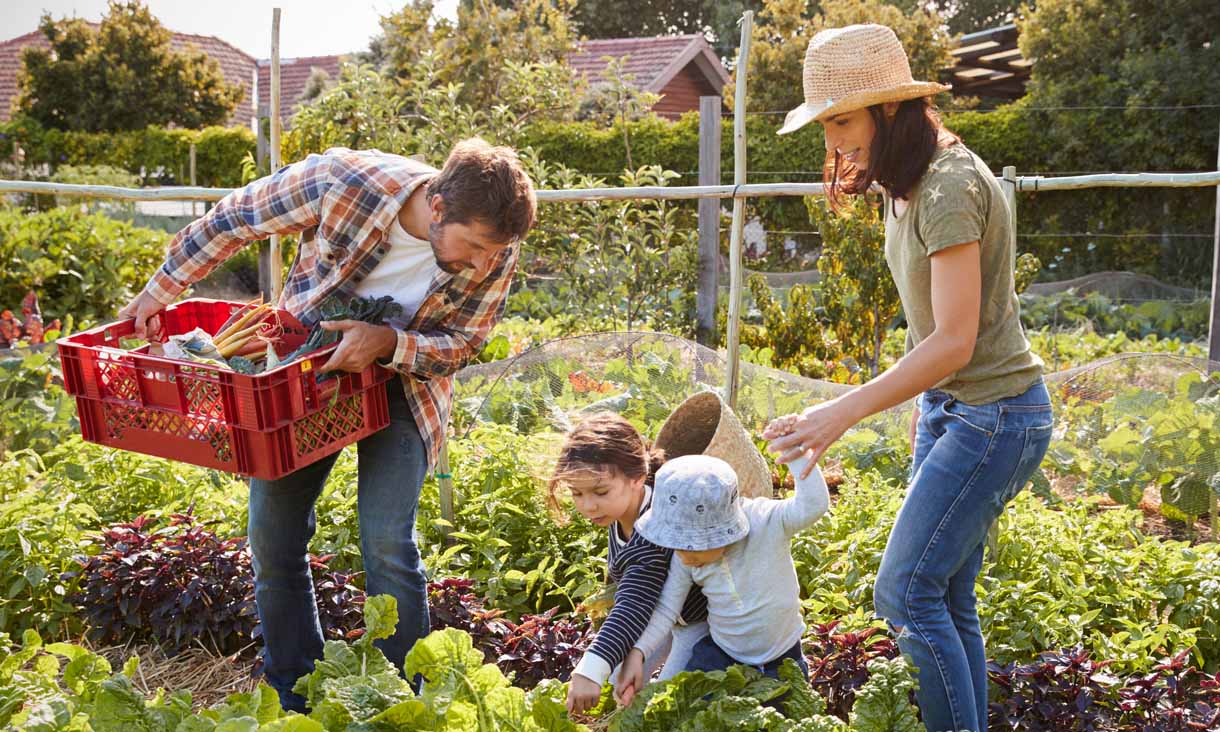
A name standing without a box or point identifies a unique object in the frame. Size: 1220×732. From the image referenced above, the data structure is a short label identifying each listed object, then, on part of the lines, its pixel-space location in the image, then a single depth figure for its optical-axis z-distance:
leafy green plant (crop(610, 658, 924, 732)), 1.75
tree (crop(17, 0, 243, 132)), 21.72
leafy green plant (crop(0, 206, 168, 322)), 8.23
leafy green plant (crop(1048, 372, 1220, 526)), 3.88
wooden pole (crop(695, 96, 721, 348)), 5.69
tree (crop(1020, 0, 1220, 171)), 11.23
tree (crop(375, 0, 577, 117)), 10.09
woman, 1.87
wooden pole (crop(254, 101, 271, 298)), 7.38
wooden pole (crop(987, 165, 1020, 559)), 3.02
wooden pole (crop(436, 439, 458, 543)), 3.43
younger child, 2.07
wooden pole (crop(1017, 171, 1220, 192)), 3.28
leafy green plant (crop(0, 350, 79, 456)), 4.86
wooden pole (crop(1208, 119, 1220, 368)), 4.57
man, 2.26
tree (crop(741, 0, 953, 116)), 13.77
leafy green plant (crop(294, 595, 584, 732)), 1.73
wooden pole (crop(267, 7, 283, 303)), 3.86
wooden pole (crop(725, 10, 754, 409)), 3.44
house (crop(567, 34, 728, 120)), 20.53
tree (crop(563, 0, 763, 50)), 30.34
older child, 2.11
